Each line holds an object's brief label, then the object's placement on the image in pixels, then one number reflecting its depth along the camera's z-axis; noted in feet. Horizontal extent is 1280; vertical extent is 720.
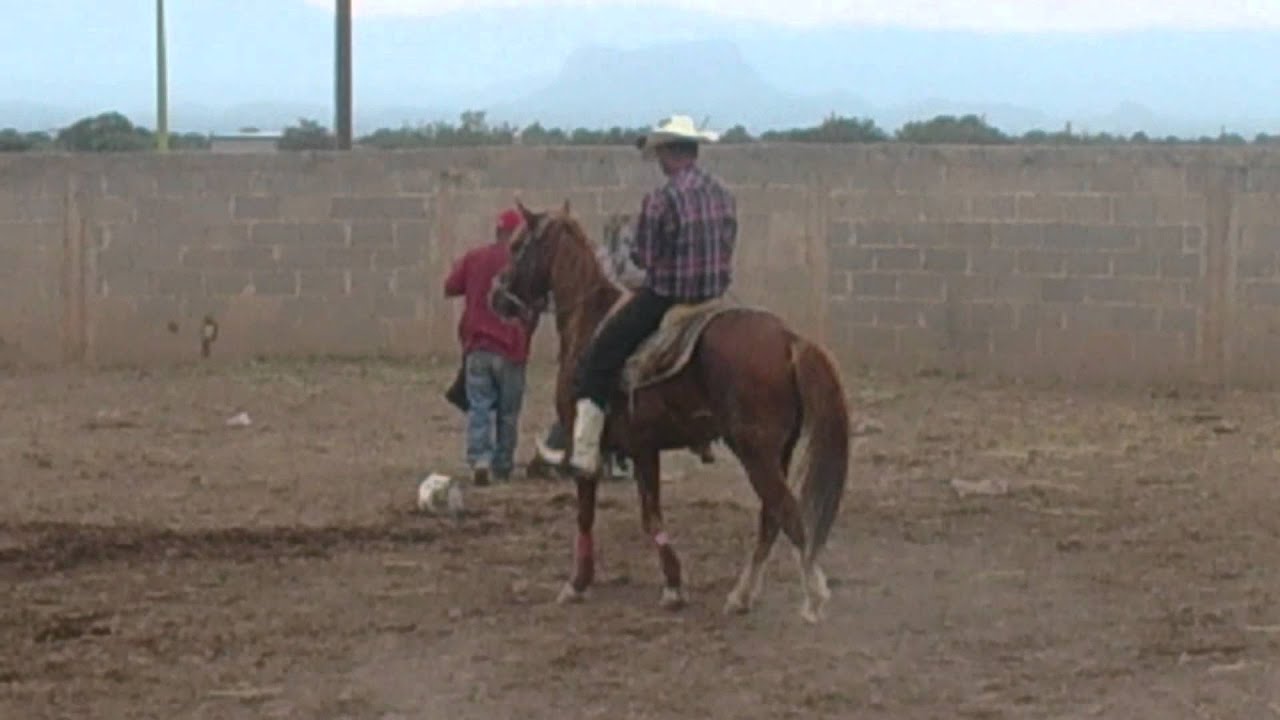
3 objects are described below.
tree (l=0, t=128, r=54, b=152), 111.99
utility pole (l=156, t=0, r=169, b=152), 112.37
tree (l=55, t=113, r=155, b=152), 121.49
